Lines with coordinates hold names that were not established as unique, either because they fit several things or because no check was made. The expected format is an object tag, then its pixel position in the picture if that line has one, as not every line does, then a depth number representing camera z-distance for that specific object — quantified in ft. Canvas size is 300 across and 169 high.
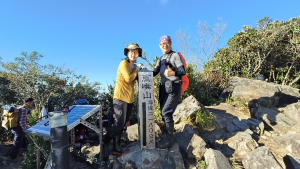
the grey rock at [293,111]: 16.76
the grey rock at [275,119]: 15.34
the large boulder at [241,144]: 11.14
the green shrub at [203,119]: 14.20
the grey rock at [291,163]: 9.27
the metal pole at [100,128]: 10.31
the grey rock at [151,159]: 8.71
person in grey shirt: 9.54
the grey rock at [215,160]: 8.40
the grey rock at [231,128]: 14.54
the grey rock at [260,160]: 8.88
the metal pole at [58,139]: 6.09
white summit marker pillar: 9.40
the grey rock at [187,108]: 14.35
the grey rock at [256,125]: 14.91
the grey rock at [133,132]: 12.53
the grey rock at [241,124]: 14.76
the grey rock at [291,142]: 11.41
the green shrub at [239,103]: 18.89
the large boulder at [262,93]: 19.55
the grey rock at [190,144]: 10.03
